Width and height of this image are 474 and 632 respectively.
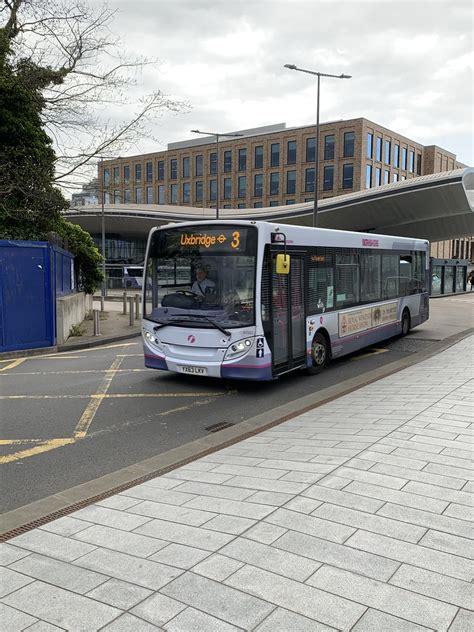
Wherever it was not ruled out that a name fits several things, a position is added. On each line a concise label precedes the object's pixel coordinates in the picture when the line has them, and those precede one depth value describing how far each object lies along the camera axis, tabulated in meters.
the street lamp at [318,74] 25.39
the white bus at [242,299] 8.09
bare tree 15.45
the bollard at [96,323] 15.42
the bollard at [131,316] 18.08
